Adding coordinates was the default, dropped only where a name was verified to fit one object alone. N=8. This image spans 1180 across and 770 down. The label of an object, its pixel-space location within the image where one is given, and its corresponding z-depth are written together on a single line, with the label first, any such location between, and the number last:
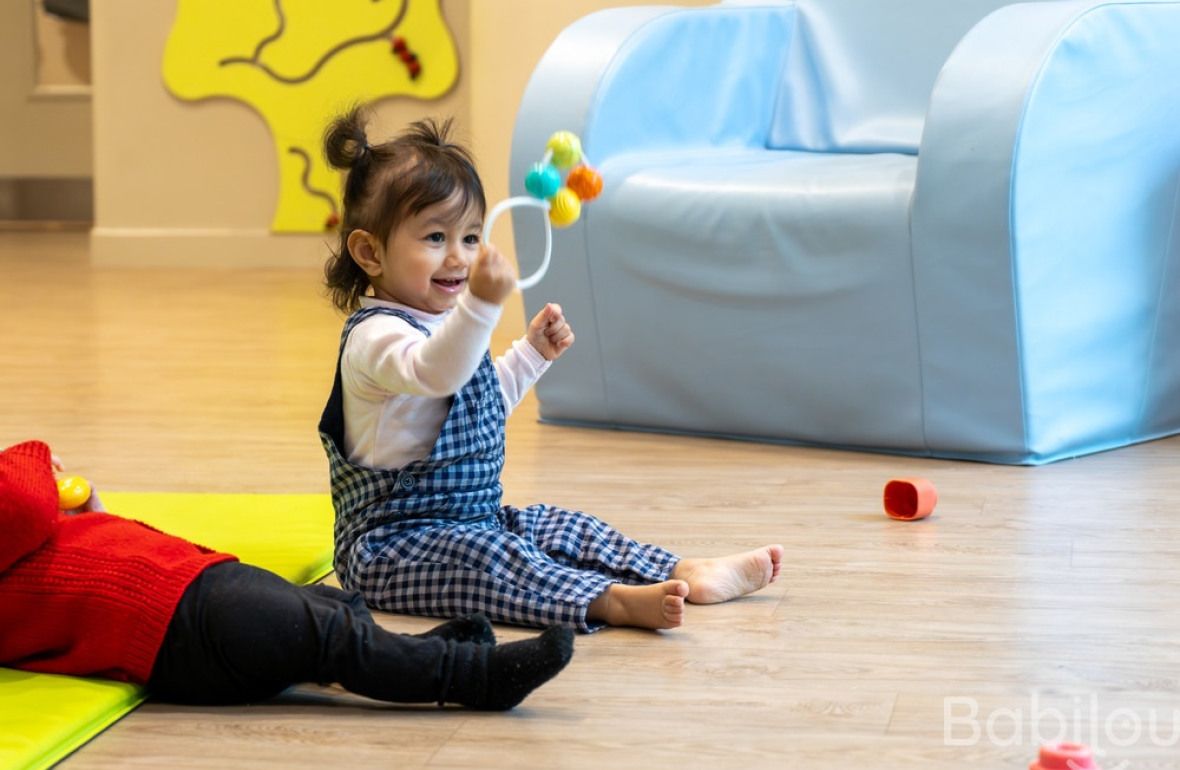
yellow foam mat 2.99
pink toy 2.88
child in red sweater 3.07
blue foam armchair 3.94
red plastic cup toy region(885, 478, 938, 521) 3.74
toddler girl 3.32
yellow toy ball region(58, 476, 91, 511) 3.21
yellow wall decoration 7.39
